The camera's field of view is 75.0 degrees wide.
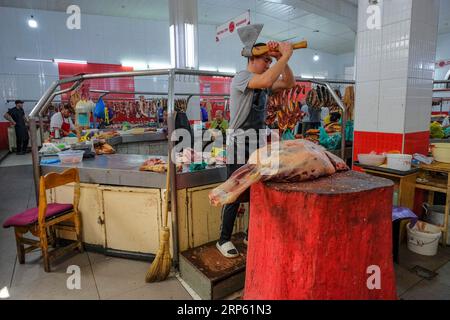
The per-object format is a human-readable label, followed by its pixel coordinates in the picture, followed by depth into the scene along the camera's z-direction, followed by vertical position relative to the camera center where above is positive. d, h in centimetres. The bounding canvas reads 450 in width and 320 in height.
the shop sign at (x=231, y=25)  588 +198
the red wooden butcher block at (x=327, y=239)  116 -50
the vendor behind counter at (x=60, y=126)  543 -13
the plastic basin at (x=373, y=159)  276 -41
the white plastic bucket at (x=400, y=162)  256 -40
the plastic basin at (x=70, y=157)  304 -39
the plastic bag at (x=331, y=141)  367 -31
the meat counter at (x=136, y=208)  246 -79
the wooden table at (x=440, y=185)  264 -65
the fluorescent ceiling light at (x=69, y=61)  958 +189
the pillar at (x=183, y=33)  607 +177
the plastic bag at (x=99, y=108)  575 +20
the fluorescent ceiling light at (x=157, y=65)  1083 +198
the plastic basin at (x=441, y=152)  279 -35
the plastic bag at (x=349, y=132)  393 -21
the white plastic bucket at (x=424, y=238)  264 -111
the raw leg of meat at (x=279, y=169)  129 -24
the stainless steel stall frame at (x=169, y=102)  231 +15
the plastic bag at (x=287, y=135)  274 -17
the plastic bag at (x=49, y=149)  352 -36
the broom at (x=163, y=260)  228 -111
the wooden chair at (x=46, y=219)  243 -86
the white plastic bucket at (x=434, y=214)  294 -100
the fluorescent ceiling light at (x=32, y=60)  925 +188
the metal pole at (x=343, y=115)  331 +1
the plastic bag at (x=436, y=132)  421 -24
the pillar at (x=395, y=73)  276 +42
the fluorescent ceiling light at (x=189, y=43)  619 +157
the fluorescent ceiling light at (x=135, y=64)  1045 +192
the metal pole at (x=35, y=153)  281 -33
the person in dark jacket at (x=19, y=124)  881 -14
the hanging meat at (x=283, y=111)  275 +5
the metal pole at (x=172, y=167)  230 -38
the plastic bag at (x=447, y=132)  441 -26
